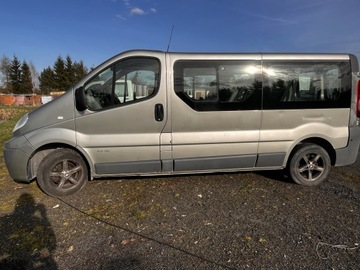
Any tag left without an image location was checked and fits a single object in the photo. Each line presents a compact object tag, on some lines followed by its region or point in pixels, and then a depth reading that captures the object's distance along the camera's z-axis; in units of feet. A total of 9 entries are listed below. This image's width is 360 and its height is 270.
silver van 15.55
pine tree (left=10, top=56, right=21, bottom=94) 252.62
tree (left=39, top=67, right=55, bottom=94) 264.54
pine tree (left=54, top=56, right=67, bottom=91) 262.67
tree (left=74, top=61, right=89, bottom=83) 269.85
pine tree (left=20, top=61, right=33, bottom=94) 251.60
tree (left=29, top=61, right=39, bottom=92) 277.44
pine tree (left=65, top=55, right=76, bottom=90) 266.18
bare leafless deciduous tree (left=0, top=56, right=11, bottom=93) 257.38
